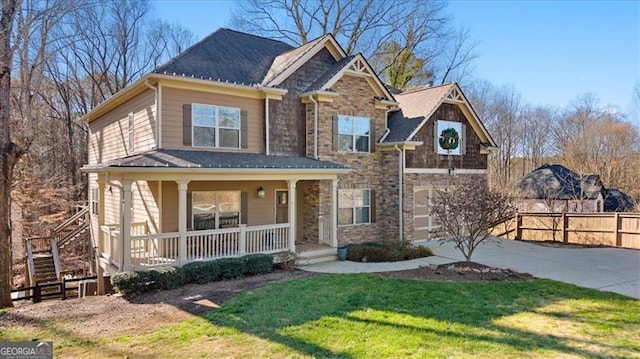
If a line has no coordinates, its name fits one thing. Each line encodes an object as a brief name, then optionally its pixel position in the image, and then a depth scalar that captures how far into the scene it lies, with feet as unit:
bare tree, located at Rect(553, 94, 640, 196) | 88.48
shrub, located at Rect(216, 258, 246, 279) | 34.96
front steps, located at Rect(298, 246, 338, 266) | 42.02
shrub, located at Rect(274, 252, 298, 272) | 39.11
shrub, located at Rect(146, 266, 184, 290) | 31.71
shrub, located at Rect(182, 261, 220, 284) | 33.35
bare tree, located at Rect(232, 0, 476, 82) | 95.91
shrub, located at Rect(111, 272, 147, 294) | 30.66
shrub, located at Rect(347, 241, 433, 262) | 42.88
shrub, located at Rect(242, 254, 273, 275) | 36.47
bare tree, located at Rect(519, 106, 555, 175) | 118.83
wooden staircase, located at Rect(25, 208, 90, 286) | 55.62
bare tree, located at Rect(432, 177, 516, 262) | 36.60
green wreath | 54.95
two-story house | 38.04
